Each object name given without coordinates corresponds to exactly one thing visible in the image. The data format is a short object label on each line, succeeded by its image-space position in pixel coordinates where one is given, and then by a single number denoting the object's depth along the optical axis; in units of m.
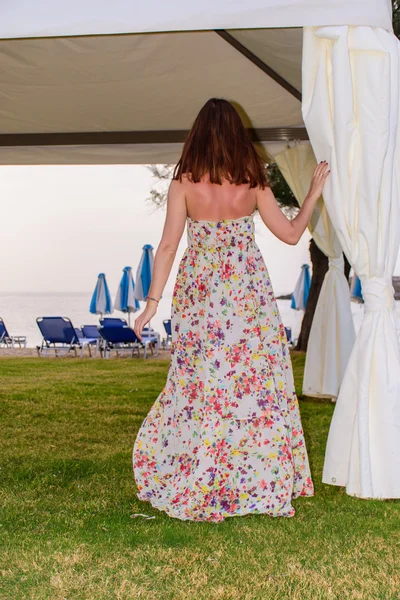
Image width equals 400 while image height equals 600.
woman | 3.02
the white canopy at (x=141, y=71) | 2.89
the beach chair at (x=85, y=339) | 14.88
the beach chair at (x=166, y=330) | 15.79
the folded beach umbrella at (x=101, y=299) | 18.22
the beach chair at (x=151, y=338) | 13.89
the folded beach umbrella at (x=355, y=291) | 13.84
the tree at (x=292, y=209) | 11.66
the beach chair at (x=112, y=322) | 16.20
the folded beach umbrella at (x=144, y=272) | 15.15
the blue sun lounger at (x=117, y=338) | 12.89
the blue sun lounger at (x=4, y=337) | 15.73
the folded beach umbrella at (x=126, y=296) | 17.16
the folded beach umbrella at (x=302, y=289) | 18.62
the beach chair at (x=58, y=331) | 13.51
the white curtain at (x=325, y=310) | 6.17
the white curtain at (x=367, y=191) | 3.01
